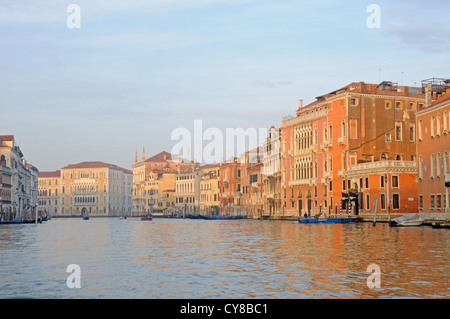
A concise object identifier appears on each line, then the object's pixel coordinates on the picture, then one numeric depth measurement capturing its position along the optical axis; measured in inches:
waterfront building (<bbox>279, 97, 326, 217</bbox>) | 2694.4
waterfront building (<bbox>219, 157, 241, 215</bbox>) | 4179.4
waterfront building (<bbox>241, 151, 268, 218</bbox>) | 3671.3
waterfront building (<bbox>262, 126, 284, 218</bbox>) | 3221.0
